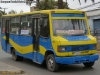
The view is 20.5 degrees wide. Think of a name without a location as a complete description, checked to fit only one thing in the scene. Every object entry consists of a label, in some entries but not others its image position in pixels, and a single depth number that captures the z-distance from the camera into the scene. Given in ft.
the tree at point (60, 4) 83.82
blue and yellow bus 34.83
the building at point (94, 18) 136.77
